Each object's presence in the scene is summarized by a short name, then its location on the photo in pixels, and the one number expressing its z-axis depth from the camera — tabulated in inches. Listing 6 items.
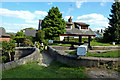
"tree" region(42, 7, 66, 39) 737.0
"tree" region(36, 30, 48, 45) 655.2
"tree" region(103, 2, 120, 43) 687.1
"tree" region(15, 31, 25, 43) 646.8
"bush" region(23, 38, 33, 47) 534.1
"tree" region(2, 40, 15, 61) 323.9
